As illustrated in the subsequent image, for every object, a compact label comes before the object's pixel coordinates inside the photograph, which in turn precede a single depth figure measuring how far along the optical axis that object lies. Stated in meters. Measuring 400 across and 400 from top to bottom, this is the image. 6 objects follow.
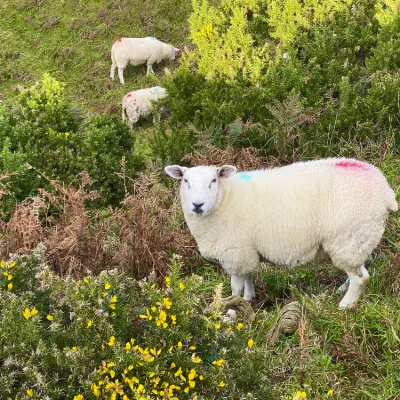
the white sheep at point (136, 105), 9.78
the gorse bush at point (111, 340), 2.58
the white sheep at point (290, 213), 3.85
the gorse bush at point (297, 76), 5.95
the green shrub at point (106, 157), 6.26
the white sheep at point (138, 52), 11.12
